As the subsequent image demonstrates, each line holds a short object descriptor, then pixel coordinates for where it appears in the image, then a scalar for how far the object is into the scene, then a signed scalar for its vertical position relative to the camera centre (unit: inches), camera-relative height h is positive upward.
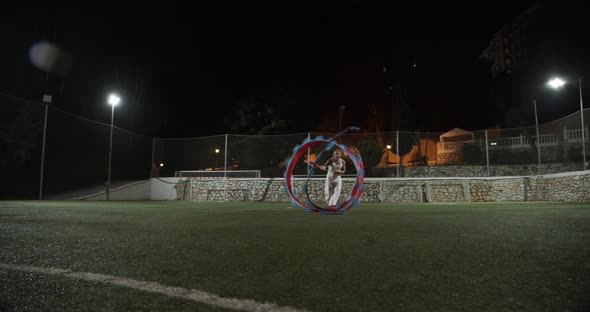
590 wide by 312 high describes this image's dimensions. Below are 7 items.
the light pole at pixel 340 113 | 1293.6 +260.7
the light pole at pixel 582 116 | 559.8 +107.9
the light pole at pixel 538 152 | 646.5 +58.3
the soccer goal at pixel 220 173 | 765.9 +14.0
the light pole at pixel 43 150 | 637.3 +50.3
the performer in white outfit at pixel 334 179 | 469.1 +2.6
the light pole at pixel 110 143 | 740.6 +77.6
